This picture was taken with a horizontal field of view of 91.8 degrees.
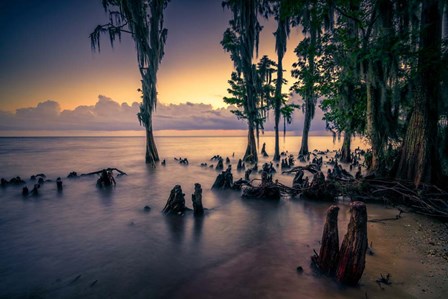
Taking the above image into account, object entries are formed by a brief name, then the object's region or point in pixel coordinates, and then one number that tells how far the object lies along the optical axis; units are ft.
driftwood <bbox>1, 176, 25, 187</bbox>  42.24
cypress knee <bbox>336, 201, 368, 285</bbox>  11.28
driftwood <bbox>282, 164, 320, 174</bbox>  33.04
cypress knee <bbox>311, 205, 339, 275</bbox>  12.56
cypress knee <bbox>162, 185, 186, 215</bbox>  26.58
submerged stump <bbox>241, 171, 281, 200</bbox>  31.63
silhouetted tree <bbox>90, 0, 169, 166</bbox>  57.88
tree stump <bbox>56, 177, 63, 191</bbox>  39.82
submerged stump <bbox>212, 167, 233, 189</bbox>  39.42
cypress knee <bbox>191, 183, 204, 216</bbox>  25.66
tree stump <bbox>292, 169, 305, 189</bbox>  36.25
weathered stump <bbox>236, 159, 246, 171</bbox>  59.98
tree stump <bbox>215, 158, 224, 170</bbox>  64.98
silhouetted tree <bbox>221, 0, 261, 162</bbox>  59.93
